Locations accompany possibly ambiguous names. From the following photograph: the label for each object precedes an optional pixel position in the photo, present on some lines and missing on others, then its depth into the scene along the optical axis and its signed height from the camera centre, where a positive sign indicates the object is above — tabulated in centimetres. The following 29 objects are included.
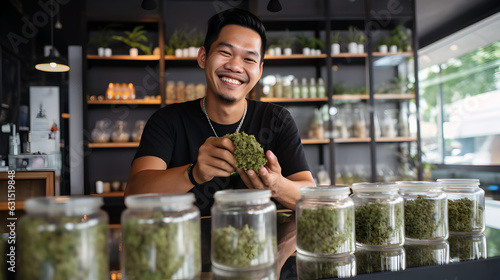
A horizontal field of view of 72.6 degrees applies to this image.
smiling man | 134 +11
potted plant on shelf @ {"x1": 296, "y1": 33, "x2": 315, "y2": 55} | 382 +118
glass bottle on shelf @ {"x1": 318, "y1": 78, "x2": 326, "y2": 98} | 382 +64
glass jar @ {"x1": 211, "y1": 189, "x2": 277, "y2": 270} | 74 -18
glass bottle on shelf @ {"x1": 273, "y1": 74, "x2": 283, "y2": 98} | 375 +64
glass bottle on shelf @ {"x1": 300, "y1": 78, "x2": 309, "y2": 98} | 378 +63
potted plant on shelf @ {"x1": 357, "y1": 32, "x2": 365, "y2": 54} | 393 +119
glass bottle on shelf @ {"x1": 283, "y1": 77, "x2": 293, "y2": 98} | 376 +64
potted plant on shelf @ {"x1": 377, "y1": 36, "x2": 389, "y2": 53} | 396 +119
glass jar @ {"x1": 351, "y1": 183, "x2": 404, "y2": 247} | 91 -19
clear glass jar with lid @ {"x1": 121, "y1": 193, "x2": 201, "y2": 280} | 64 -17
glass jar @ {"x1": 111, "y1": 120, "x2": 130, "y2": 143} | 359 +18
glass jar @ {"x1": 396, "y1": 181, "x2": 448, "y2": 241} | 98 -20
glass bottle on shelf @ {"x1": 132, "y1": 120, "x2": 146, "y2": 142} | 360 +20
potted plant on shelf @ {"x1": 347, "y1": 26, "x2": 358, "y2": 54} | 388 +122
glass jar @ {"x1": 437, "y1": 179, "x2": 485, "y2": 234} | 108 -21
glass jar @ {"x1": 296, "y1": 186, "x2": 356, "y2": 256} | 83 -19
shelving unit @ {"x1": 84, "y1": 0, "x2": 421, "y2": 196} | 363 +87
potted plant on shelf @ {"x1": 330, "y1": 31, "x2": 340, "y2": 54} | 383 +118
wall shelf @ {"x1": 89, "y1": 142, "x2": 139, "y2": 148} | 352 +6
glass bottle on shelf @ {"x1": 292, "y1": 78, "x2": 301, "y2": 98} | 377 +64
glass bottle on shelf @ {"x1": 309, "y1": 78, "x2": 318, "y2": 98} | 380 +64
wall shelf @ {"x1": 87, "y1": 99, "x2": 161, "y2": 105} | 354 +51
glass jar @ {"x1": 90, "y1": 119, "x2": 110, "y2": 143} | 357 +19
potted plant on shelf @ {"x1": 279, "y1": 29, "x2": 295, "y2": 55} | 375 +117
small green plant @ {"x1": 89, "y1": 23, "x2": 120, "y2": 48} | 359 +120
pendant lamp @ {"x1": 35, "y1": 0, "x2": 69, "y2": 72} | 369 +97
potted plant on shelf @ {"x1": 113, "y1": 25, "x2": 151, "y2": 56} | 358 +118
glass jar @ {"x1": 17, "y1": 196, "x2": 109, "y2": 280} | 56 -15
